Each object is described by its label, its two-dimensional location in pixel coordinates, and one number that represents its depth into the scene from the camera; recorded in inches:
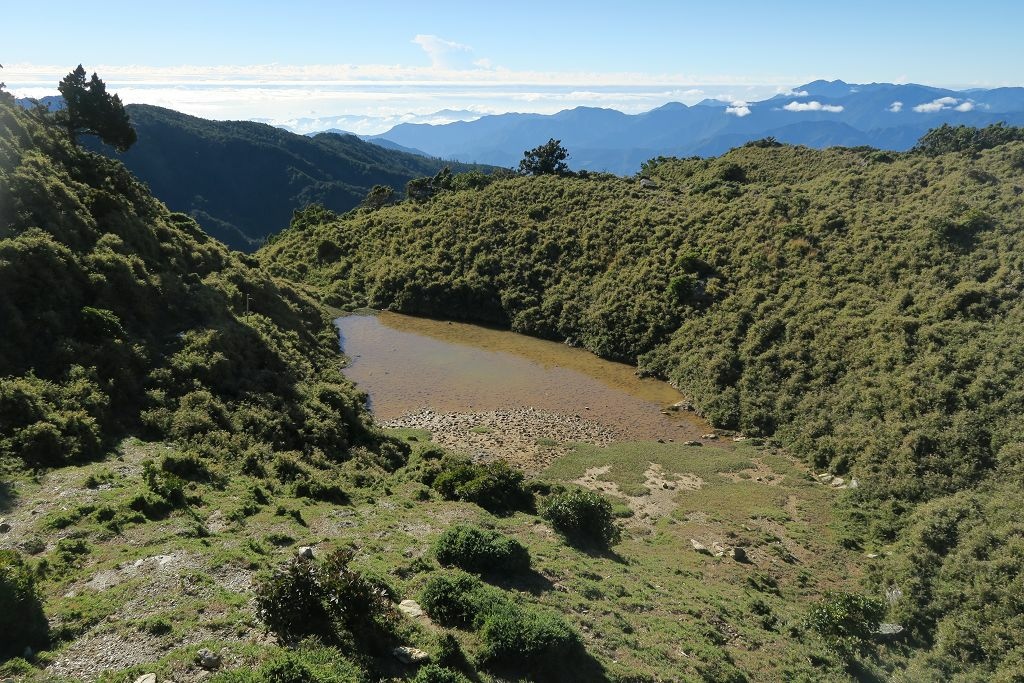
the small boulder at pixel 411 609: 445.7
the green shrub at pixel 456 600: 443.5
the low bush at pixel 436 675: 341.1
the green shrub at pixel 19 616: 327.3
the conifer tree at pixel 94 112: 1219.2
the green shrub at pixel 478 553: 548.7
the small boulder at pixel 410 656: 374.3
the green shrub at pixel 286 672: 308.0
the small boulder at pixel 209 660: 336.5
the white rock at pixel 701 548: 753.0
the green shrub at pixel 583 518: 714.2
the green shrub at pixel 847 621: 568.4
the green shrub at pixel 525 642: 410.3
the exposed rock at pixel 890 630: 603.2
